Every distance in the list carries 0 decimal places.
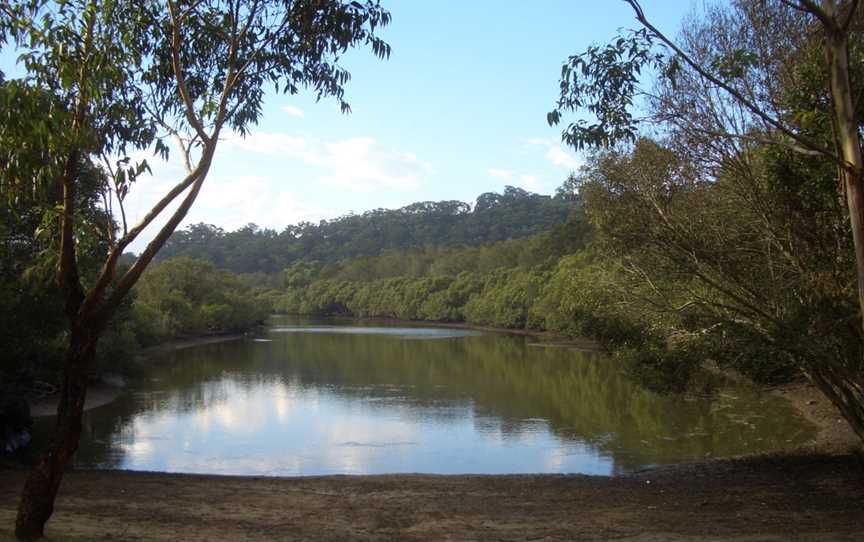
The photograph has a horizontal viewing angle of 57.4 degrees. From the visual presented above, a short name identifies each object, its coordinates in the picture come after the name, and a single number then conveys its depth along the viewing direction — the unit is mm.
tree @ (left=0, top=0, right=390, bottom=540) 6133
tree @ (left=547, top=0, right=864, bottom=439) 6105
